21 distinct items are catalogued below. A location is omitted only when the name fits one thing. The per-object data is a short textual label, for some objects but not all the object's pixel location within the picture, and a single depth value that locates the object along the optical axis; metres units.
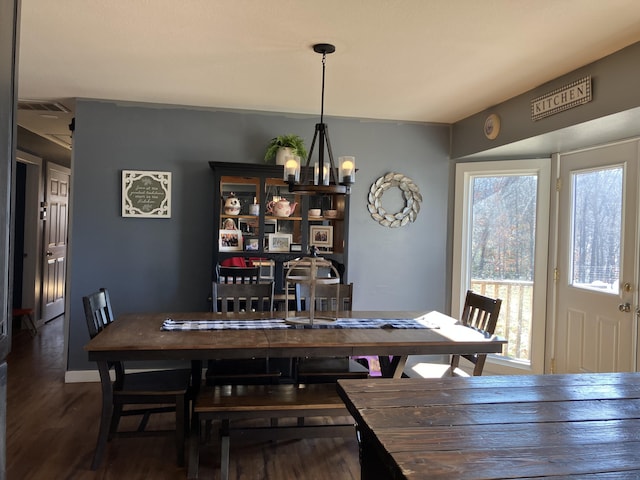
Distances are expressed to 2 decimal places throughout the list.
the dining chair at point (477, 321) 2.92
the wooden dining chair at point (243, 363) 3.00
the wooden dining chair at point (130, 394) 2.64
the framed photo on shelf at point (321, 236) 4.49
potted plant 4.20
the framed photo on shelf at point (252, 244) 4.27
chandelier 2.81
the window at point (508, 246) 4.21
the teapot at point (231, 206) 4.21
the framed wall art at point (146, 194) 4.21
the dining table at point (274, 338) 2.40
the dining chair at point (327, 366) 2.99
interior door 6.49
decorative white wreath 4.61
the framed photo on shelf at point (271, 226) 4.37
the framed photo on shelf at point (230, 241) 4.27
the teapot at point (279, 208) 4.29
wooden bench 2.49
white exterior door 3.36
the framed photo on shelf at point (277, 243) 4.37
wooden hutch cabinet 4.15
